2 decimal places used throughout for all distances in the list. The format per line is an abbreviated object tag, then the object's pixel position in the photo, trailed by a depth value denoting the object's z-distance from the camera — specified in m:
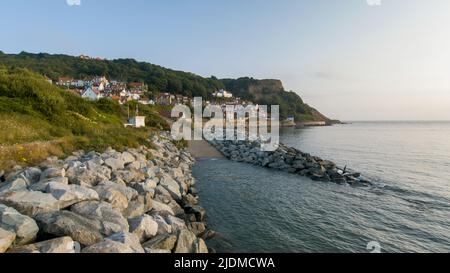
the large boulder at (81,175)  9.00
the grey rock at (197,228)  9.42
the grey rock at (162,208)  9.20
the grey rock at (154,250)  6.05
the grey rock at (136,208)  8.06
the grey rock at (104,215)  6.37
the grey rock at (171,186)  11.98
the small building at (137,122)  39.78
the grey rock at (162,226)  7.56
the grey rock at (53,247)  4.83
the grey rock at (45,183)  7.35
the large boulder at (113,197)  8.06
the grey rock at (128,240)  5.61
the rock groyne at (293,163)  20.41
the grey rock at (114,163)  12.40
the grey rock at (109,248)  5.21
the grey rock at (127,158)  14.71
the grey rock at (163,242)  6.50
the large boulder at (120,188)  8.65
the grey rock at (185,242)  6.74
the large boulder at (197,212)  10.82
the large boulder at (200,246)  7.09
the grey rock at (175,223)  8.02
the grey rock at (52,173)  8.57
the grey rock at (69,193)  6.83
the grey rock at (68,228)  5.64
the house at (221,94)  148.60
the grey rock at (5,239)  4.70
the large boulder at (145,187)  10.33
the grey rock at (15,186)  6.88
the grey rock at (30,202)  6.16
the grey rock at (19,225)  5.20
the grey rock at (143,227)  6.94
